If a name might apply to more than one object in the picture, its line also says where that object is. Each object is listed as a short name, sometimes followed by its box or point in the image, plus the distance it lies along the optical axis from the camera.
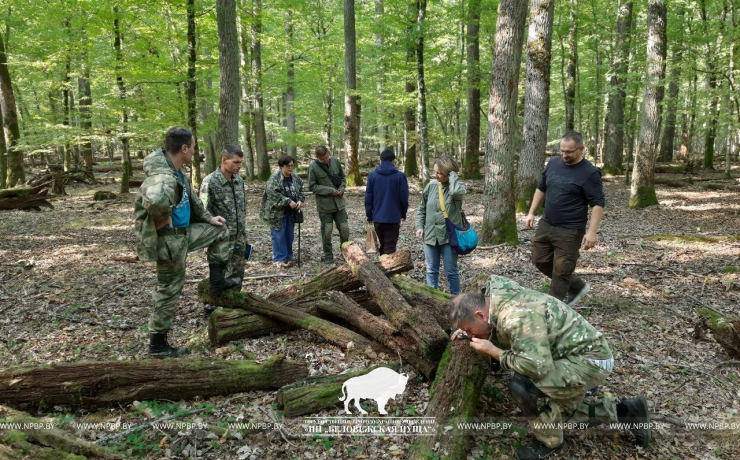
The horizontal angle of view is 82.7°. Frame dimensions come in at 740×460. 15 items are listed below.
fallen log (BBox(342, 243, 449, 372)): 3.85
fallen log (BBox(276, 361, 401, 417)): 3.52
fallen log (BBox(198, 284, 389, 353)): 4.60
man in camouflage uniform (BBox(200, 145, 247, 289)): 5.74
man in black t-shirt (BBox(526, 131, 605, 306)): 4.90
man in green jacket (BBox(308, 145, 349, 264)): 8.15
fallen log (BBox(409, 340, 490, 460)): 3.04
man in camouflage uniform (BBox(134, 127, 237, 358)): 4.18
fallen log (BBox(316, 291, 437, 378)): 3.93
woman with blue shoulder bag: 5.75
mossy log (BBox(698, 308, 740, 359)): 4.35
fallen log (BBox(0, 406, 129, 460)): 2.50
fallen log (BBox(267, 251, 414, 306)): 5.49
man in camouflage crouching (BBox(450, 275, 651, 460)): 2.89
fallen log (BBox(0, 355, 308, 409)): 3.49
